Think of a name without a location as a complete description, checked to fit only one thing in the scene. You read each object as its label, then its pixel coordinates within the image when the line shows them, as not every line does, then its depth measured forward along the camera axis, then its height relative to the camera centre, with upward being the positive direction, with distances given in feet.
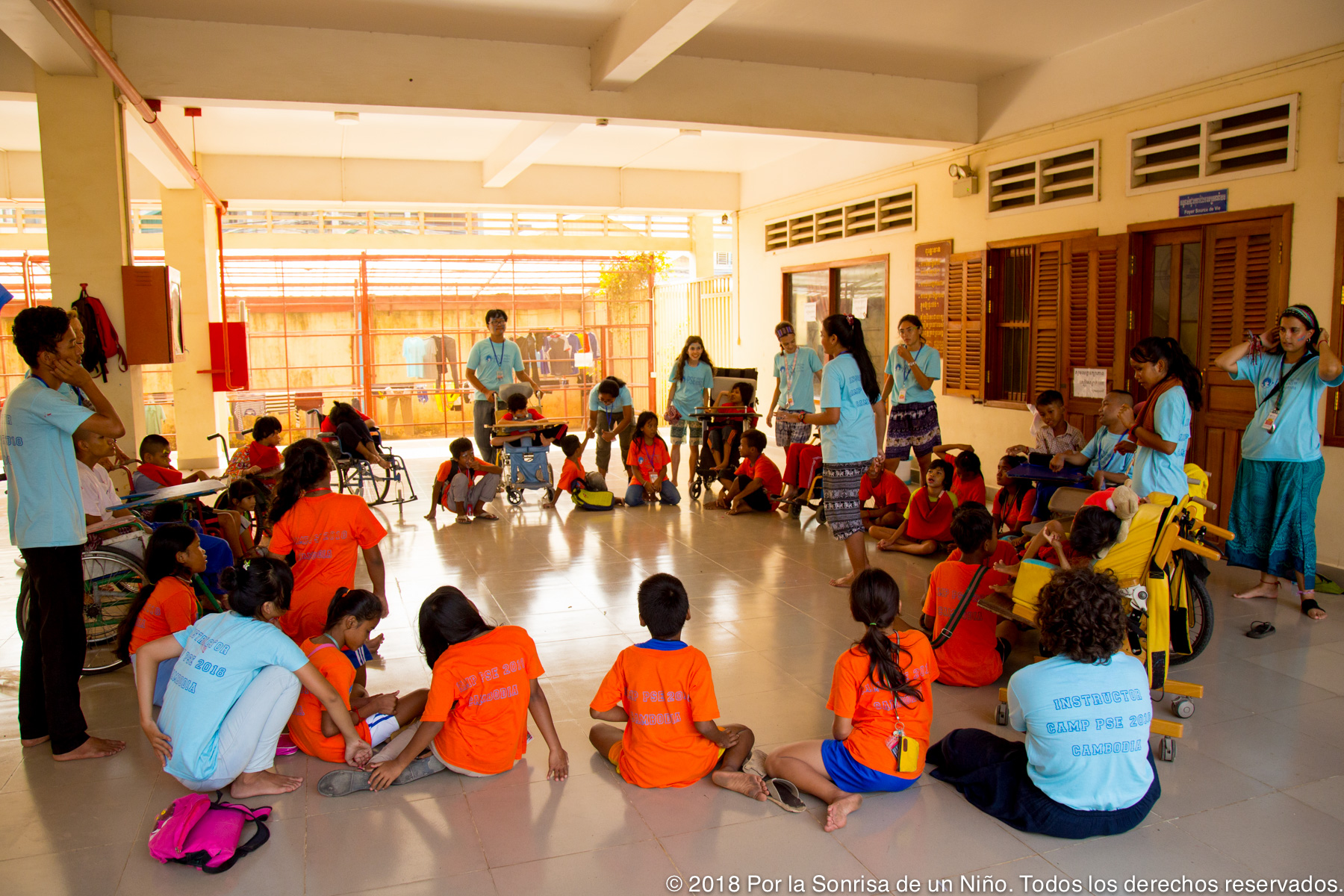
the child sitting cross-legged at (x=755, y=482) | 26.43 -3.52
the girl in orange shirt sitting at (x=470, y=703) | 10.07 -3.74
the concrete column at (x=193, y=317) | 34.63 +1.65
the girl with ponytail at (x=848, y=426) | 17.13 -1.26
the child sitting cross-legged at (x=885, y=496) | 22.77 -3.39
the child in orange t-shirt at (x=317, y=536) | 12.89 -2.44
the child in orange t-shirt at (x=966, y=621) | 12.94 -3.70
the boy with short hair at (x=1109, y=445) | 16.52 -1.60
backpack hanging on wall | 19.39 +0.59
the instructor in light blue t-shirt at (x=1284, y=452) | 15.80 -1.68
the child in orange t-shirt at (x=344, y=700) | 10.86 -4.05
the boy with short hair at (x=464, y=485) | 25.70 -3.45
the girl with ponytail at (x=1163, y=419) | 14.16 -0.96
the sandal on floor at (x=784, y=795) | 9.67 -4.56
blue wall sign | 19.77 +3.28
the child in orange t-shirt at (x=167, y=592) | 12.26 -3.04
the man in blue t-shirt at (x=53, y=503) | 10.78 -1.62
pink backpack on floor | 8.71 -4.45
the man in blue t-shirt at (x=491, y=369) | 28.63 -0.28
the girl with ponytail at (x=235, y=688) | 9.60 -3.41
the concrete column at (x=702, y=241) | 49.42 +6.19
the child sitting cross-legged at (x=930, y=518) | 20.63 -3.58
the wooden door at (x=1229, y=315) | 19.08 +0.84
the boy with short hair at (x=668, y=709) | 9.76 -3.71
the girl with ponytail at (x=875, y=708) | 9.51 -3.59
